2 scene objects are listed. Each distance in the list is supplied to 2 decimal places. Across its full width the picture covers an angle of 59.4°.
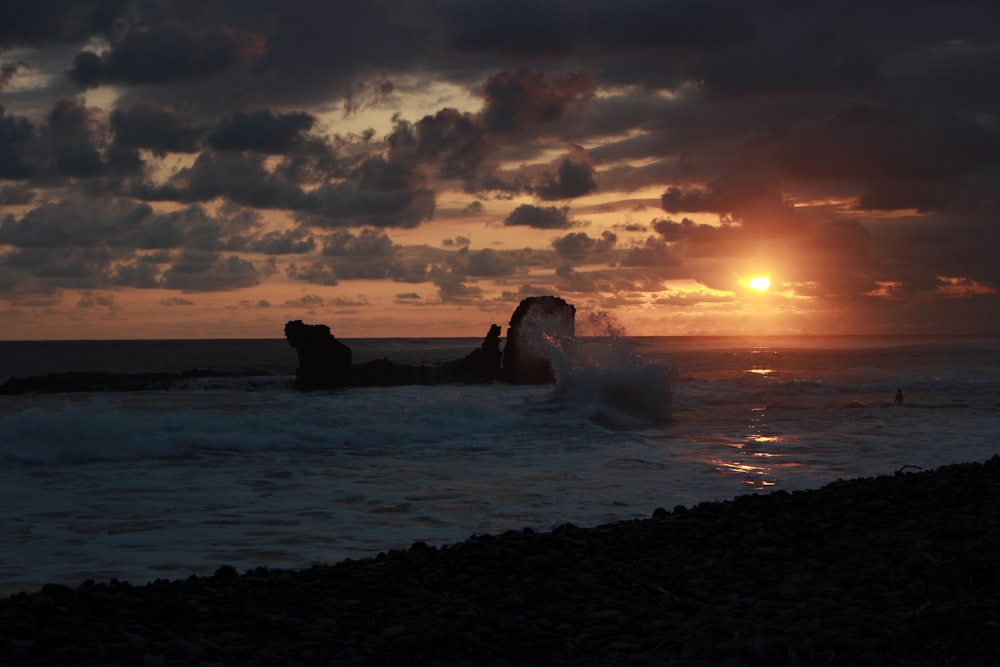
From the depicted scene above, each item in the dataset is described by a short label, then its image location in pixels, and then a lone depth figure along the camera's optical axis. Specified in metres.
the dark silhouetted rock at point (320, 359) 48.22
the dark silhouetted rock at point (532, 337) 49.69
